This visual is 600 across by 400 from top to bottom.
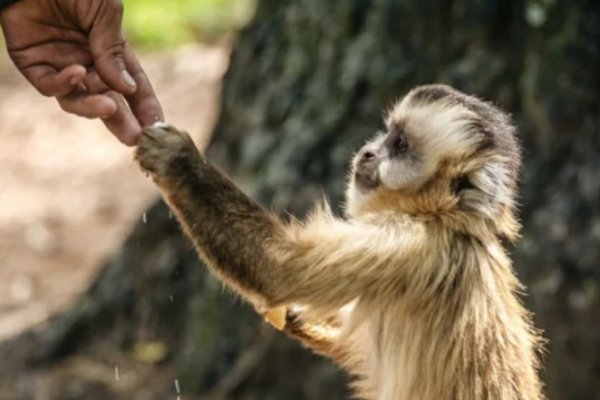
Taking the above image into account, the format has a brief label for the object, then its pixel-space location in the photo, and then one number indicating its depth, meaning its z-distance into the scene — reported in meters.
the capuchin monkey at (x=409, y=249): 10.58
